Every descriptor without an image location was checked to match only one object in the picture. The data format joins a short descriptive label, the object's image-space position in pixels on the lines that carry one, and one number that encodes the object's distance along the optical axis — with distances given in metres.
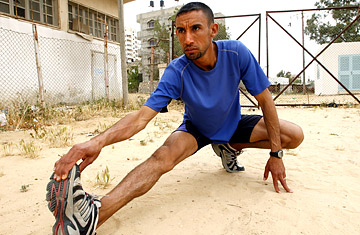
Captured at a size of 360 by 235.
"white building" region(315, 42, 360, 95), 15.59
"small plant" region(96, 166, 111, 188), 2.27
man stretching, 1.71
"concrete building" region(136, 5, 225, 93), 33.12
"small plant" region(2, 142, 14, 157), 3.24
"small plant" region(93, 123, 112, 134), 4.64
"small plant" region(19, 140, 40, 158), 3.14
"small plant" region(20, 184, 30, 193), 2.24
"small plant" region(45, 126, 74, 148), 3.69
